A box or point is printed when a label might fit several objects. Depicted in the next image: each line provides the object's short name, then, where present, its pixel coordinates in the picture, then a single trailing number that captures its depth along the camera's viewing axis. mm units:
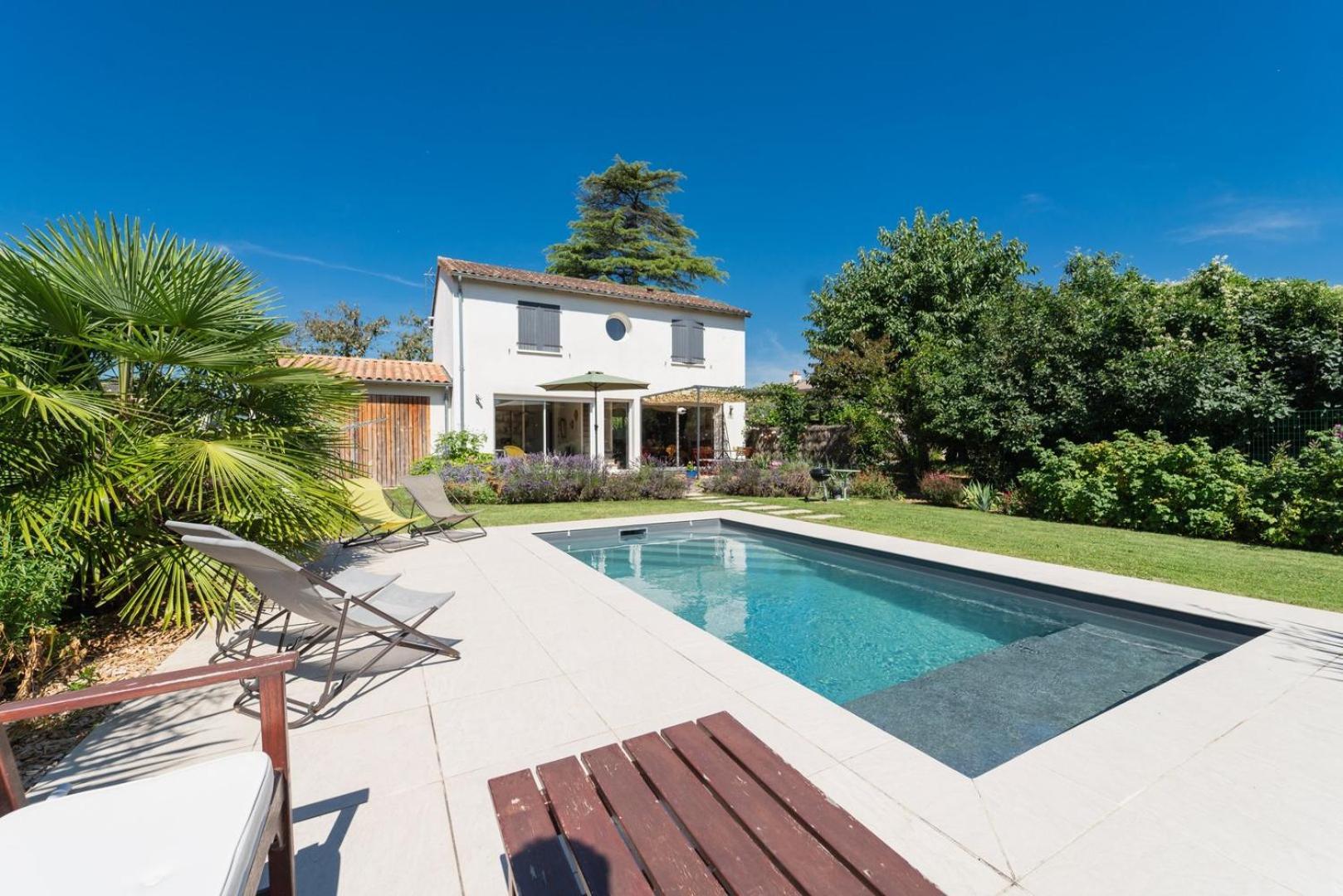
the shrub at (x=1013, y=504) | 11492
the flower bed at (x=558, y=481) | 13125
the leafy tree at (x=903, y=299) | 17562
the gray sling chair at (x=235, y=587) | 3165
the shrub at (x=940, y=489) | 12695
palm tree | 3969
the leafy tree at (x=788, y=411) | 17953
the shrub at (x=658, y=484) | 14055
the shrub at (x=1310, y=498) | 7348
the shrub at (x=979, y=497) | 12062
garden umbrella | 15055
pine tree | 27938
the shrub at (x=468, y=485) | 13094
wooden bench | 1350
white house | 16984
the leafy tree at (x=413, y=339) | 32625
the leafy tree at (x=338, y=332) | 30250
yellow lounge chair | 7902
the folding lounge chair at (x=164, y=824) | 1216
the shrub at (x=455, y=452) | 15555
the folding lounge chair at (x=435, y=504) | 8703
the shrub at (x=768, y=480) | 14477
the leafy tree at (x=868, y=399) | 15336
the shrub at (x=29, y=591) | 3154
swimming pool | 3666
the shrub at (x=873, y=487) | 14211
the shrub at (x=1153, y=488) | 8375
